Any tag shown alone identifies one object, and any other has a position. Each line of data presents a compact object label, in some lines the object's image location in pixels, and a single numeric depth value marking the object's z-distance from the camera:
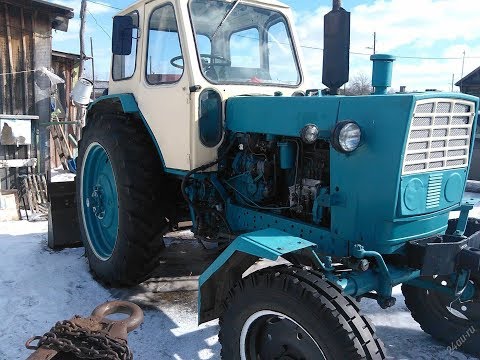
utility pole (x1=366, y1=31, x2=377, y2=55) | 33.42
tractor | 2.44
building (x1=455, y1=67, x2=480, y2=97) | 18.05
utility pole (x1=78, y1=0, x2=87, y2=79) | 15.96
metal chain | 2.29
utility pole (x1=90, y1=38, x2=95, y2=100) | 22.95
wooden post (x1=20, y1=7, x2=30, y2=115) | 9.94
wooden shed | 9.72
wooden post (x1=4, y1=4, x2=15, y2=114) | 9.59
